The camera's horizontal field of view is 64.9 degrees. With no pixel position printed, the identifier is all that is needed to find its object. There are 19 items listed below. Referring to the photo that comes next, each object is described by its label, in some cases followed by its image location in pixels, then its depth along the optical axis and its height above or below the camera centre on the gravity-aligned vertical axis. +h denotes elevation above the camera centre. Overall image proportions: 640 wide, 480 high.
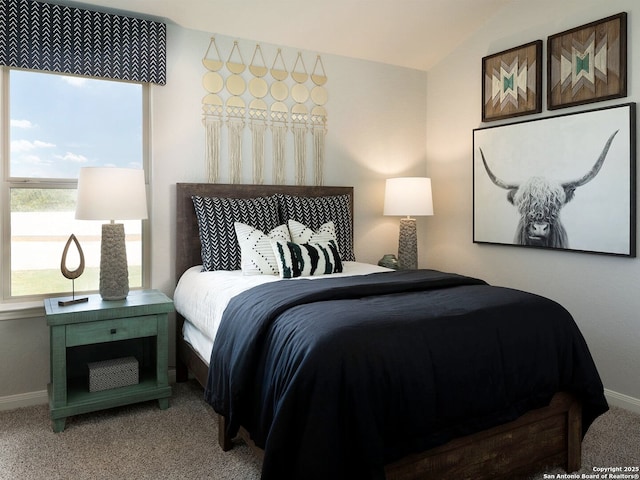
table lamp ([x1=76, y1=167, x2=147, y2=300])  2.72 +0.14
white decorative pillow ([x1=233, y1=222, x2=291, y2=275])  2.98 -0.12
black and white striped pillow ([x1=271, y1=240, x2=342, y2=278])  2.94 -0.16
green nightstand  2.58 -0.59
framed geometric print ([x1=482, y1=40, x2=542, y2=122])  3.42 +1.07
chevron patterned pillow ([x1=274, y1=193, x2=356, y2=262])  3.47 +0.14
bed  1.60 -0.60
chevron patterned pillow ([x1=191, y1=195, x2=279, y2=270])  3.15 +0.06
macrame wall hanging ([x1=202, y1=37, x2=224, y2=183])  3.43 +0.85
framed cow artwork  2.94 +0.33
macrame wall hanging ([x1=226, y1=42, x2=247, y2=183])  3.52 +0.85
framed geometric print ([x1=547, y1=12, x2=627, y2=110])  2.93 +1.04
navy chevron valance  2.80 +1.12
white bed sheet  2.52 -0.34
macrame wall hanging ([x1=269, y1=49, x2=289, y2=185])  3.69 +0.85
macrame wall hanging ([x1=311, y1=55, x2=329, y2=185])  3.86 +0.89
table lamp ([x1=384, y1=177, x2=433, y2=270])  3.92 +0.21
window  2.93 +0.46
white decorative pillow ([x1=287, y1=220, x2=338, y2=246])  3.25 -0.01
